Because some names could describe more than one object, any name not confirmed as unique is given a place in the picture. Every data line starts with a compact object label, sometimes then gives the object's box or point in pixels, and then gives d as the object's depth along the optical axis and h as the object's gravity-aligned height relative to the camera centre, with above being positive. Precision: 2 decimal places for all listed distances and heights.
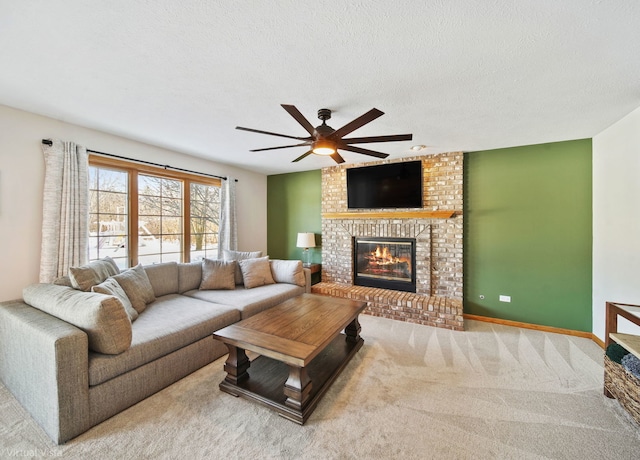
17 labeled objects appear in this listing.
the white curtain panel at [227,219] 4.47 +0.17
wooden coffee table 1.81 -0.99
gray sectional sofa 1.60 -0.86
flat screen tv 3.99 +0.69
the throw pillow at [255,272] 3.64 -0.62
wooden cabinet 1.69 -1.02
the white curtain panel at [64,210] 2.56 +0.20
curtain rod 2.59 +0.88
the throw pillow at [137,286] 2.56 -0.59
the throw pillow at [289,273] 3.86 -0.65
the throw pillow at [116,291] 2.11 -0.54
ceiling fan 1.84 +0.76
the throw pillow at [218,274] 3.47 -0.62
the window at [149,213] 3.13 +0.22
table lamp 4.70 -0.22
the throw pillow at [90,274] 2.29 -0.42
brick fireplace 3.57 -0.29
